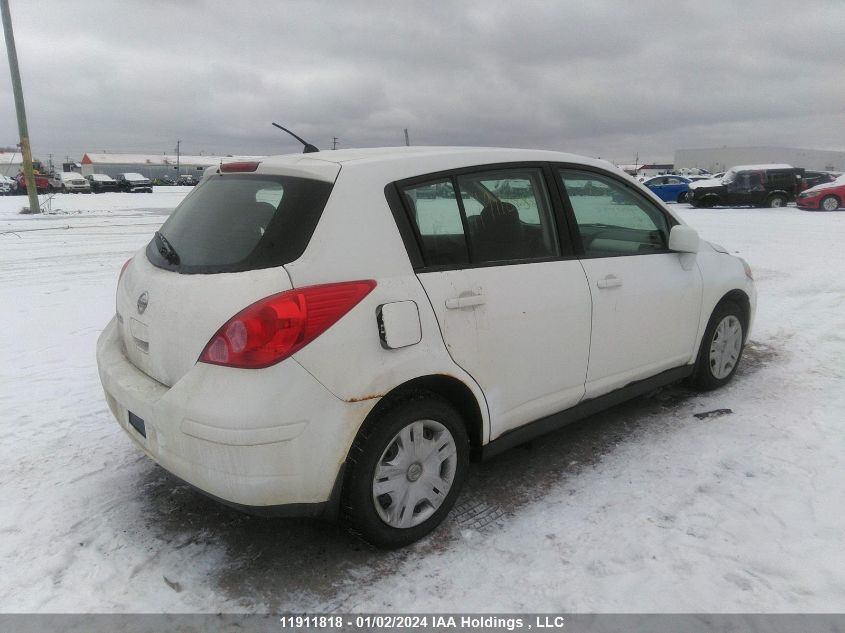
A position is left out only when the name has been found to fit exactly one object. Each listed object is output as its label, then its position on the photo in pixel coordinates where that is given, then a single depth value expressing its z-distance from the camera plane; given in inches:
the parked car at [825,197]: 864.9
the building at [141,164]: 4537.4
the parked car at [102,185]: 2005.4
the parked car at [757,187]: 946.7
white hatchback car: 89.2
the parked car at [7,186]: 1592.0
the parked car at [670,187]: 1144.8
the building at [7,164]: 3639.3
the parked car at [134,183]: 1956.4
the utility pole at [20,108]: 794.8
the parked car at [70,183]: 1910.7
